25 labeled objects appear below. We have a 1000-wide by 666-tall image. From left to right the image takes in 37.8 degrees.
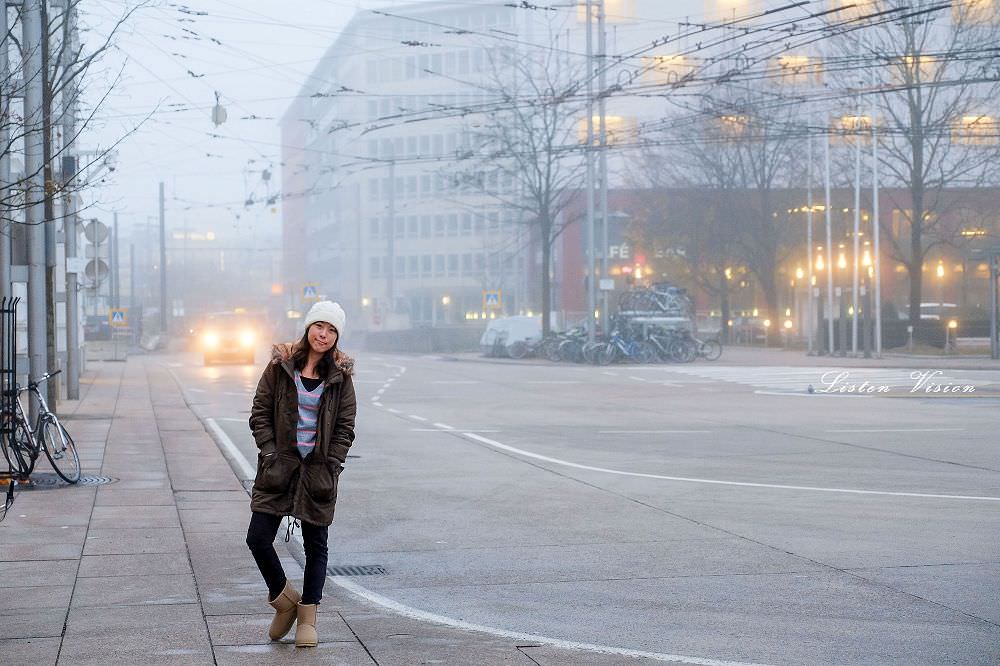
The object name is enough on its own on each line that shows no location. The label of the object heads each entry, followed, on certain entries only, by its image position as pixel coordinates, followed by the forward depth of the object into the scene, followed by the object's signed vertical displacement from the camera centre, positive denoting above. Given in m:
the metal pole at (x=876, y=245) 45.50 +1.98
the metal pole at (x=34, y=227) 16.81 +1.08
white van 53.72 -0.73
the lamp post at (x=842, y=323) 47.28 -0.50
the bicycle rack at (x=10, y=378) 13.16 -0.57
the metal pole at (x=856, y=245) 46.69 +2.01
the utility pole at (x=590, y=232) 44.59 +2.50
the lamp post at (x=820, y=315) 49.97 -0.24
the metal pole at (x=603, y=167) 42.91 +4.48
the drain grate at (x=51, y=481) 13.15 -1.52
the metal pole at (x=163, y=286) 81.50 +1.63
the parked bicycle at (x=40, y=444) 13.20 -1.17
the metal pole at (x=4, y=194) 15.34 +1.40
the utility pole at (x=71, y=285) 25.10 +0.63
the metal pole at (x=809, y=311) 51.31 -0.10
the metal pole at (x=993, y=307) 43.03 -0.03
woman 6.71 -0.57
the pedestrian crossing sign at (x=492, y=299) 61.19 +0.53
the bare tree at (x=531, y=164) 51.53 +5.46
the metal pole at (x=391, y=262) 79.57 +2.79
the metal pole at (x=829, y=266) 49.03 +1.45
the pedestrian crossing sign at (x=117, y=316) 58.47 -0.01
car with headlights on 50.12 -0.87
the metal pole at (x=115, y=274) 86.75 +2.66
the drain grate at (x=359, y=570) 9.02 -1.61
